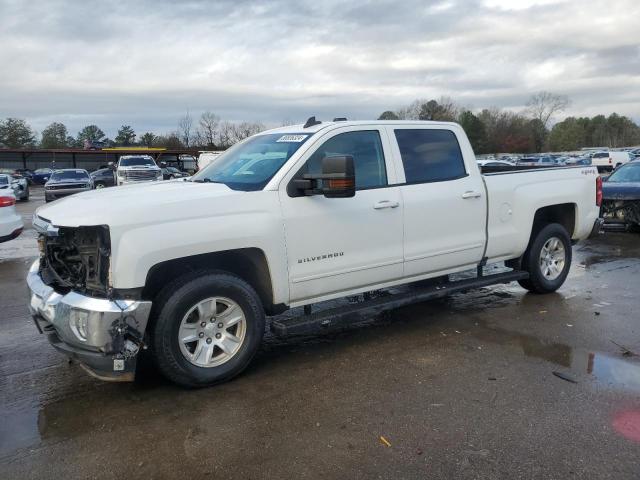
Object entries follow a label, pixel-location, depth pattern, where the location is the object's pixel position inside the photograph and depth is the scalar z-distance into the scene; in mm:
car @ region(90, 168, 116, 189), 33469
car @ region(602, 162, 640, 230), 11852
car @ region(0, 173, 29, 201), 26312
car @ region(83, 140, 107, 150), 68944
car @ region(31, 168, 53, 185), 52812
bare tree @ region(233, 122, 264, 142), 84688
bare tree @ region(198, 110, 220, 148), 85056
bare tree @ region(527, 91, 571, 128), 120000
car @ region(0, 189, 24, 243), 7414
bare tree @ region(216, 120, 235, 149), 85006
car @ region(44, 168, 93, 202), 26531
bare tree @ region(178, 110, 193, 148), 88375
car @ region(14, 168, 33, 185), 52175
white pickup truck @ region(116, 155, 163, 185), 27641
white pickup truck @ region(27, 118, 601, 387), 3842
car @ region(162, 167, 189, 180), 41062
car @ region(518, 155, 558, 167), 54062
